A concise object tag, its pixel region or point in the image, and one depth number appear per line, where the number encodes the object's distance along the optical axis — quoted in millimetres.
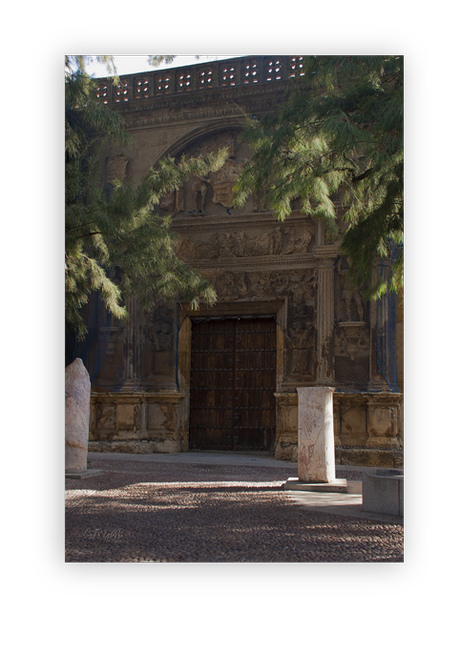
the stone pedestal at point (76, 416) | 9016
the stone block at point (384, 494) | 6277
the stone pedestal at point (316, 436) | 8227
